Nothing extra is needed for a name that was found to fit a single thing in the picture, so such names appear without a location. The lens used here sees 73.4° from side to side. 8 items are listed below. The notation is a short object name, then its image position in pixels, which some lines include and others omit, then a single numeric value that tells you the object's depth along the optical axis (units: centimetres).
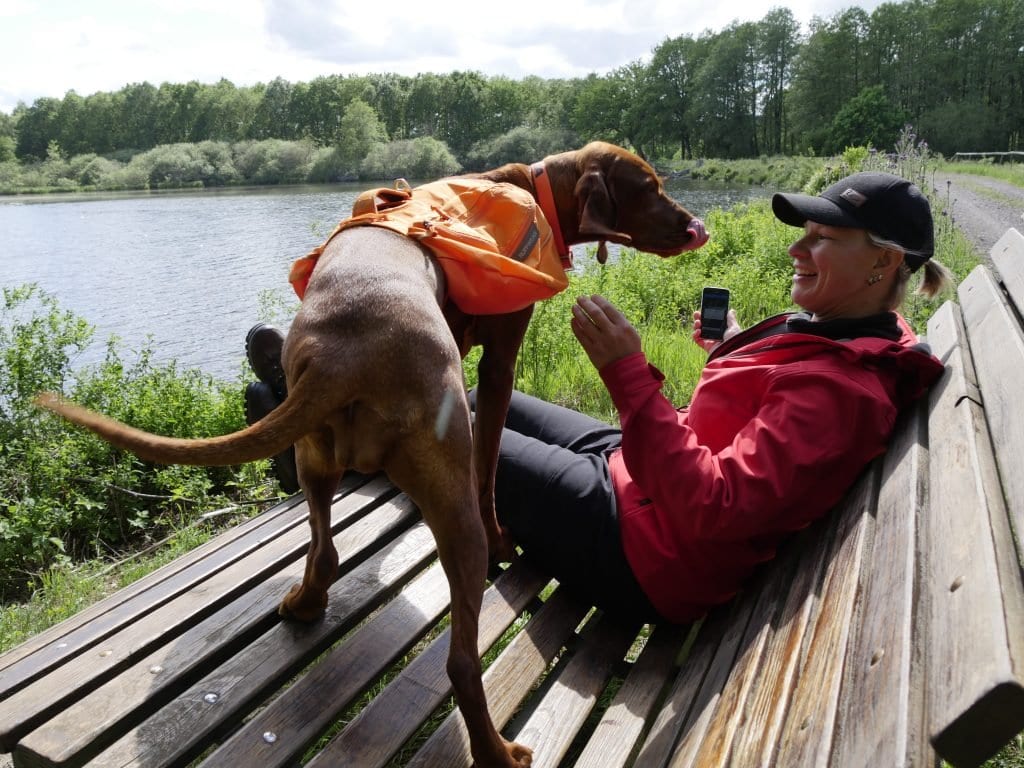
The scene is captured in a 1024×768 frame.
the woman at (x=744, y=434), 182
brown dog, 166
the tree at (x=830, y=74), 5828
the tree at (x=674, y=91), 6756
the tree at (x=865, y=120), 4534
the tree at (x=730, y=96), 6656
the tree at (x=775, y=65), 6738
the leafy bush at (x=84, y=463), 403
